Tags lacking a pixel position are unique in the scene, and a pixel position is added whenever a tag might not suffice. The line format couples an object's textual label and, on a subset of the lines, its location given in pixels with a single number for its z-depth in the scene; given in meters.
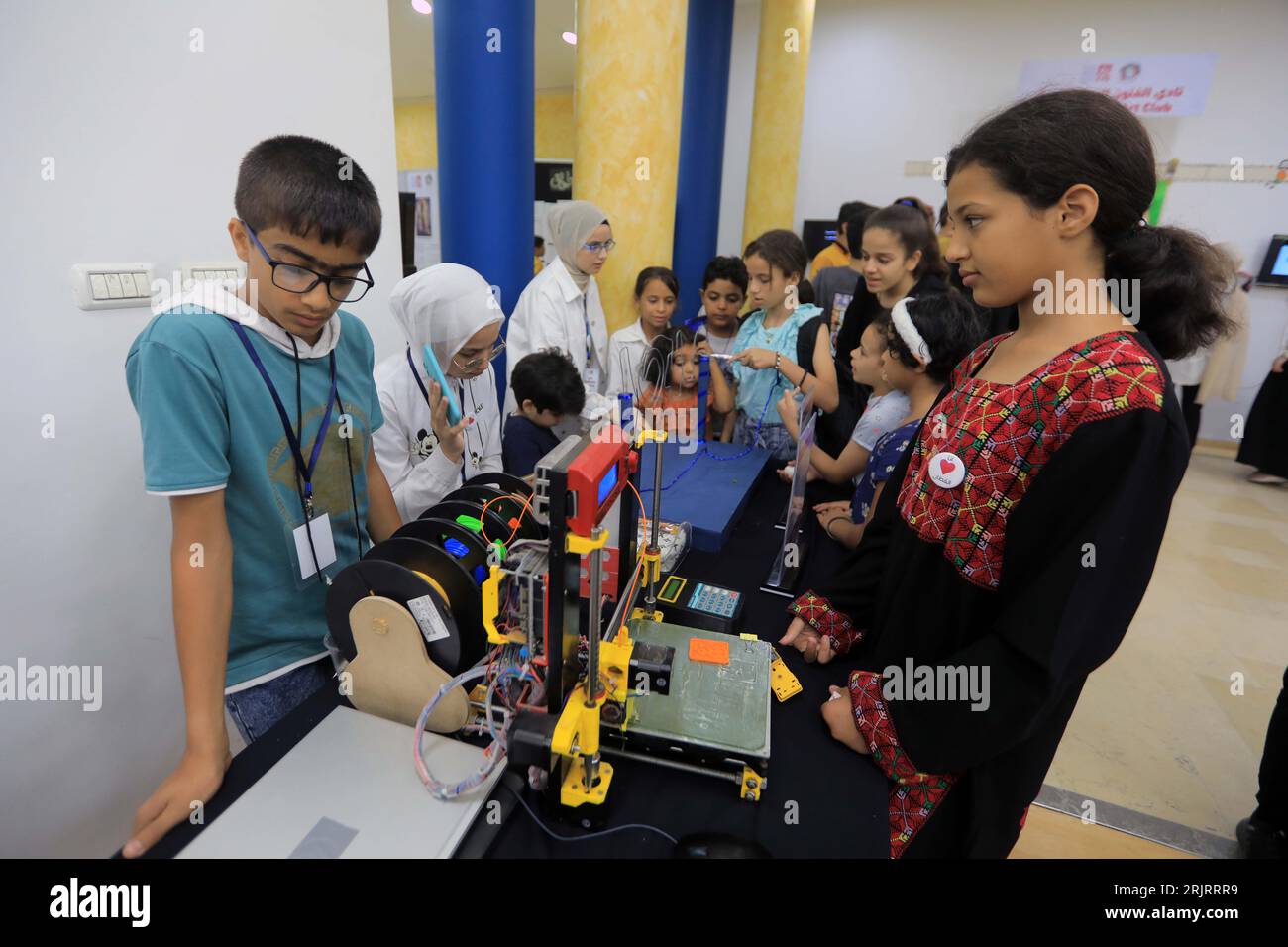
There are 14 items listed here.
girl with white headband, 1.56
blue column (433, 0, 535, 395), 2.72
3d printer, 0.82
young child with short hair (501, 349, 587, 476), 2.01
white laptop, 0.75
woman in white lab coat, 2.65
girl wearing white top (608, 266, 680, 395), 2.94
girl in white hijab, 1.57
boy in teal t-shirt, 0.91
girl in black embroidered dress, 0.80
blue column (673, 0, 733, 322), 4.80
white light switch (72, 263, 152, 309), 1.32
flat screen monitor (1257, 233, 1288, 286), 5.23
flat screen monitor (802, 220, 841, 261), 6.14
